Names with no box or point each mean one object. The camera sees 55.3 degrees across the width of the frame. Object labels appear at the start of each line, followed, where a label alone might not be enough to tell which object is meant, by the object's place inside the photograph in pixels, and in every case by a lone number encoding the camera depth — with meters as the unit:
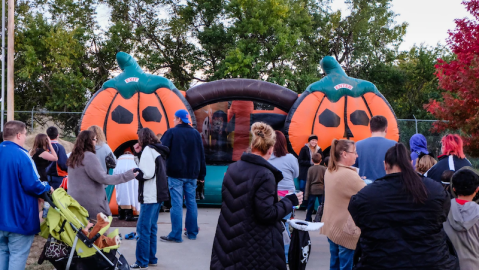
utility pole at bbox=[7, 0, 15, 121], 13.02
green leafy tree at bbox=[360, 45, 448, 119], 22.00
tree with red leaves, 11.88
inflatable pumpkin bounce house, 8.55
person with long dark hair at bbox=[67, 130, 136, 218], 4.48
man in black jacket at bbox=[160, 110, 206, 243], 6.18
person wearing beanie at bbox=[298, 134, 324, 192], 8.23
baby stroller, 4.08
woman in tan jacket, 3.73
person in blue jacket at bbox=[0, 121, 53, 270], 3.97
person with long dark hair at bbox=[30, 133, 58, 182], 6.13
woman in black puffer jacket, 3.02
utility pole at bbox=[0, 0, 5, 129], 14.76
